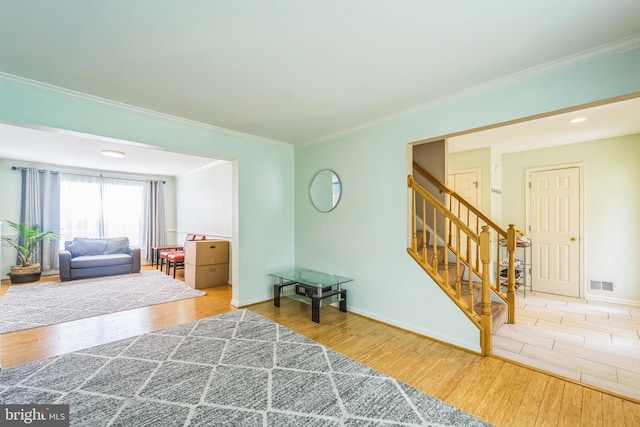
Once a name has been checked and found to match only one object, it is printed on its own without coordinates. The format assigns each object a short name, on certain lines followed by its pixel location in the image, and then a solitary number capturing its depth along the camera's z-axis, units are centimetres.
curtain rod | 563
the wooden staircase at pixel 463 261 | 251
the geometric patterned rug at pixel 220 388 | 171
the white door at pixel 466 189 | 466
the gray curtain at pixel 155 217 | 733
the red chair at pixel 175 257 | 564
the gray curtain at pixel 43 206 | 571
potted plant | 522
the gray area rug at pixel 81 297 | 340
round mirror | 383
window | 629
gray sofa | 531
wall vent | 407
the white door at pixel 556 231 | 434
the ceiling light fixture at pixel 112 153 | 470
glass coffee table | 335
